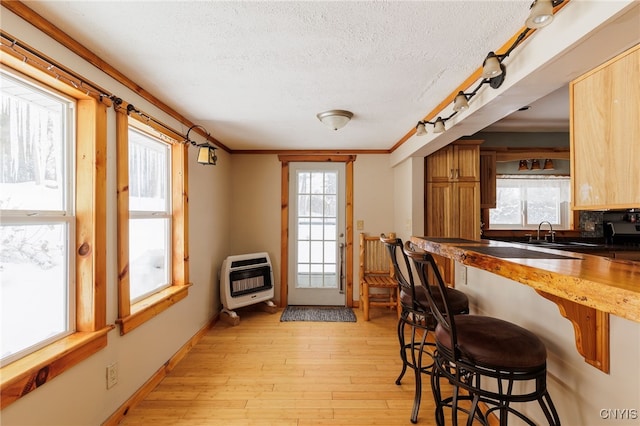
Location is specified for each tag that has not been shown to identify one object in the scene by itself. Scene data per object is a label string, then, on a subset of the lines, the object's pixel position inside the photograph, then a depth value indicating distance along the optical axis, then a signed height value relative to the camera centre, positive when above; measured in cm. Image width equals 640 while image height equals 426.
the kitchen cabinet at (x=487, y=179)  346 +41
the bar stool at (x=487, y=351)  114 -57
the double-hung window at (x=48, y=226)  128 -6
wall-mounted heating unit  339 -83
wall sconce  261 +55
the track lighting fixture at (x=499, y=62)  97 +68
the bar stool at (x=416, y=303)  179 -58
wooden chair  363 -77
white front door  402 -23
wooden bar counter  70 -20
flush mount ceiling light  242 +82
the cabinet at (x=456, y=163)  327 +57
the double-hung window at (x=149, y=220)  186 -5
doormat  351 -128
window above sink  420 +14
